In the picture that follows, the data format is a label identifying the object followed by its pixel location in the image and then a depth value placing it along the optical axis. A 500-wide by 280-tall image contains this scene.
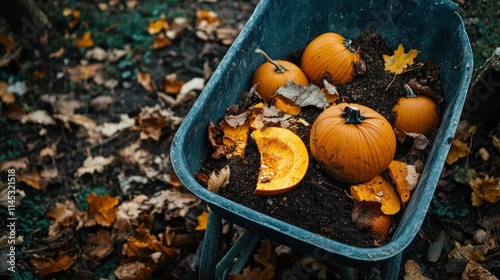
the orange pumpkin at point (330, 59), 2.13
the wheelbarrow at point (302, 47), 1.45
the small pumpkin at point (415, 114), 2.00
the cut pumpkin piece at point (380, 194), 1.79
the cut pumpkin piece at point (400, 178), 1.80
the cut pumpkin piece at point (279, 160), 1.72
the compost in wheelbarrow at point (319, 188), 1.70
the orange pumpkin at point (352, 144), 1.76
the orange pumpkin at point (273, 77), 2.08
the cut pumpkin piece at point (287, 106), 2.04
